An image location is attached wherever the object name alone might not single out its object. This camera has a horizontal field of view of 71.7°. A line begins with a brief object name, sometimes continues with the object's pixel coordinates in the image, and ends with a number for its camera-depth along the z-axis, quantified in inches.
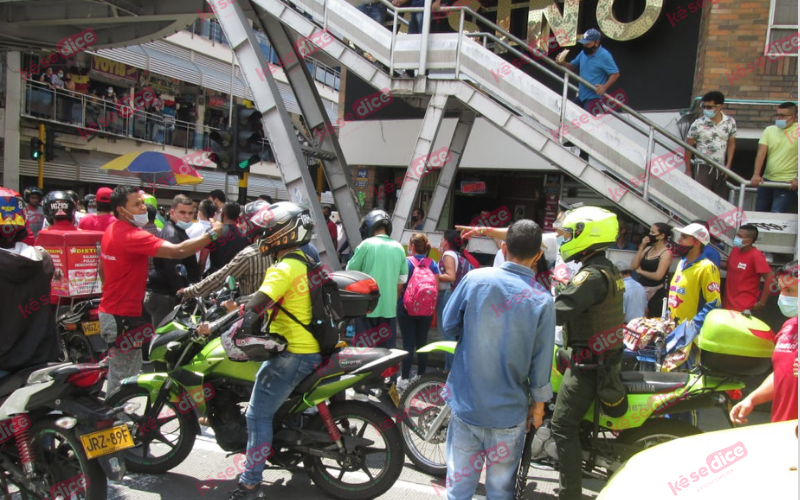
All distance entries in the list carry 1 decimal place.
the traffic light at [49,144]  815.1
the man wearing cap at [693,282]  212.1
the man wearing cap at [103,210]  262.4
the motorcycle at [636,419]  142.9
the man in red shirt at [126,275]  172.1
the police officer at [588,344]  135.9
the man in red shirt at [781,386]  119.8
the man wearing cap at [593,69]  320.5
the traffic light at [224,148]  289.6
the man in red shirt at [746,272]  239.9
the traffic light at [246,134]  289.7
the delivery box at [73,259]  251.7
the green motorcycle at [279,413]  146.3
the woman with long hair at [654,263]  252.1
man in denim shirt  113.8
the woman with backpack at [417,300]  237.8
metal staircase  267.9
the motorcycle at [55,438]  123.0
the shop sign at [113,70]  946.7
